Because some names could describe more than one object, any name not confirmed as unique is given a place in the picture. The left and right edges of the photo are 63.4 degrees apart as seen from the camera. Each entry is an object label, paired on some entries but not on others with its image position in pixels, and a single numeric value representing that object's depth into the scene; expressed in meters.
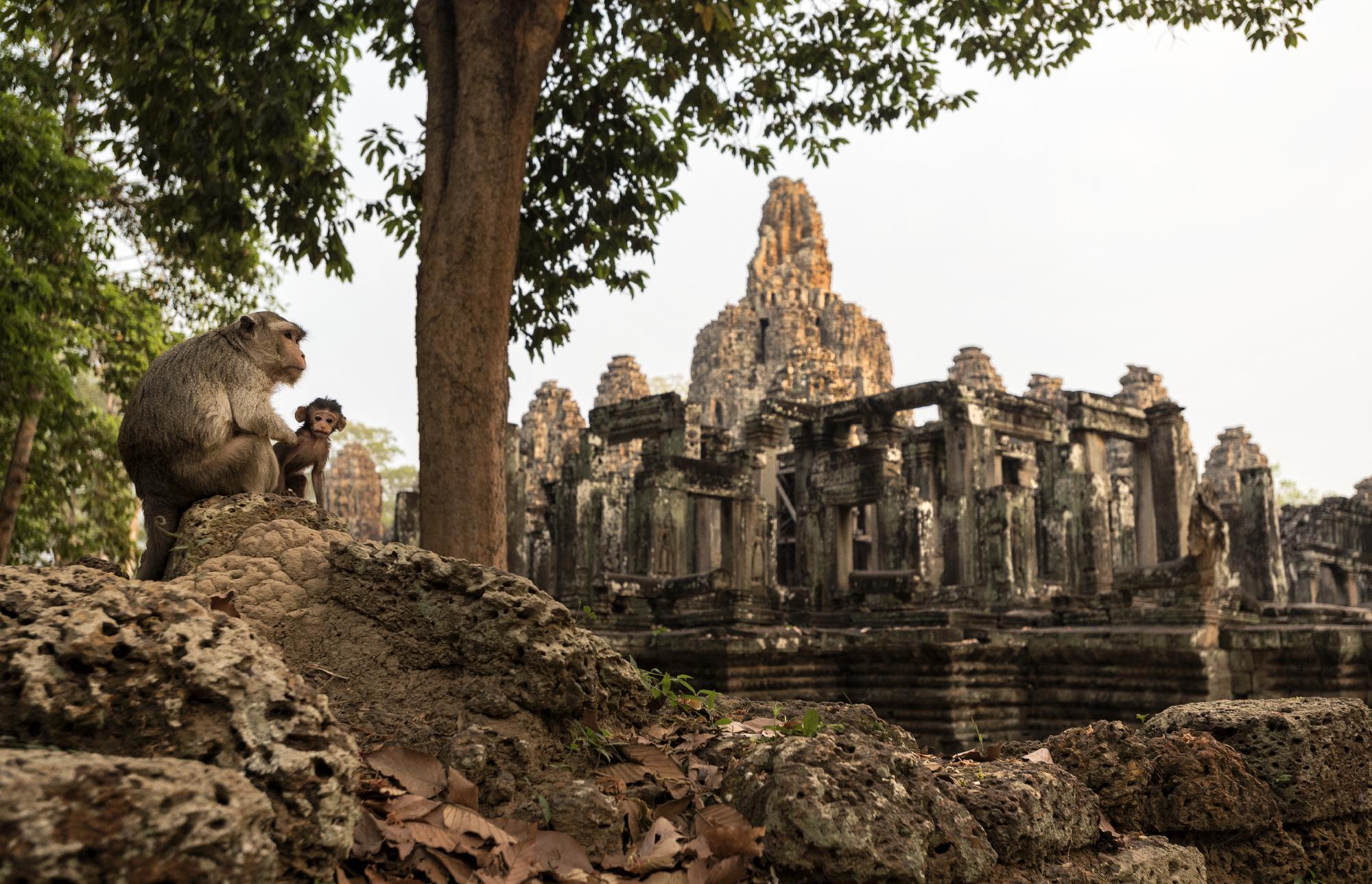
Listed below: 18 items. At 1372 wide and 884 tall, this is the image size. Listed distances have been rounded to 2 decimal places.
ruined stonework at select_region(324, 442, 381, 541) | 38.18
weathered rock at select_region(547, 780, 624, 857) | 2.38
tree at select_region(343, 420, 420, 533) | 57.53
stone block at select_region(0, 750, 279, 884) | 1.35
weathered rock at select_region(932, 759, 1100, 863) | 2.69
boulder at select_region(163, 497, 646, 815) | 2.68
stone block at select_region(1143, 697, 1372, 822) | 3.63
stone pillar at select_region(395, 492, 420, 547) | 15.85
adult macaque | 3.76
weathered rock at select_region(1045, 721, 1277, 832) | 3.31
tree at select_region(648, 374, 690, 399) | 76.60
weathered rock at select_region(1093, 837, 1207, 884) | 2.88
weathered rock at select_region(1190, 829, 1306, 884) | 3.45
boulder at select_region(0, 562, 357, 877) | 1.74
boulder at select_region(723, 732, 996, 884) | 2.32
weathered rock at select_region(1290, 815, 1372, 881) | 3.68
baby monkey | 4.32
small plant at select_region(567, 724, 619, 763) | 2.78
